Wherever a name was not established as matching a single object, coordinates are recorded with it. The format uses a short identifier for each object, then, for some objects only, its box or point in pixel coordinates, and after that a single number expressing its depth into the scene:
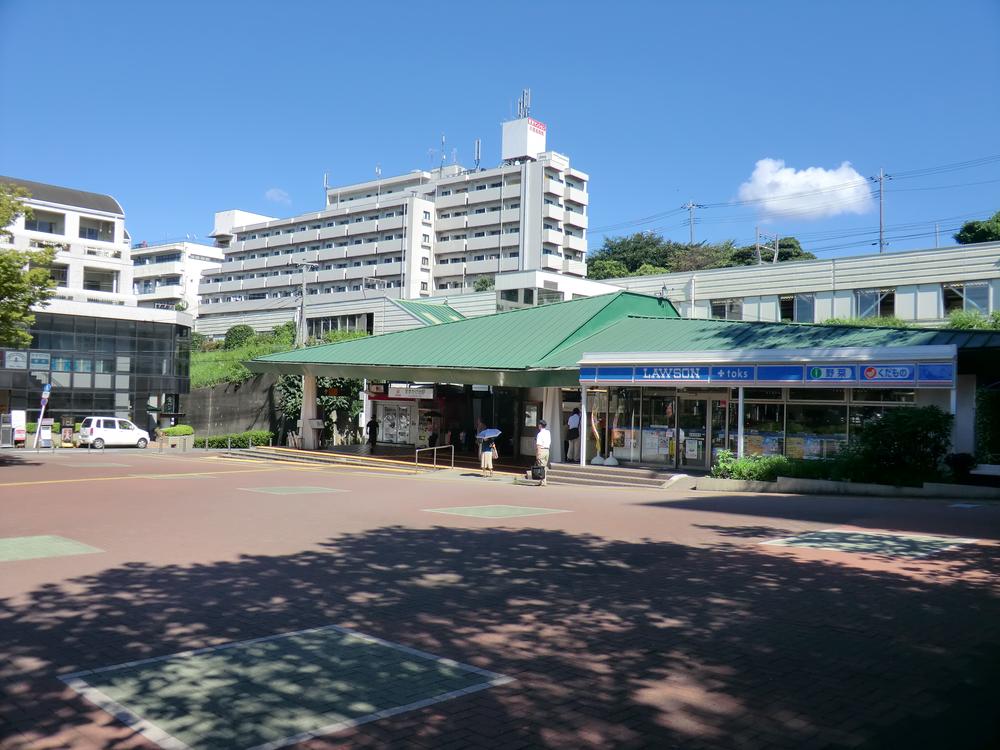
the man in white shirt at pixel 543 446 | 22.14
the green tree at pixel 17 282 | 23.89
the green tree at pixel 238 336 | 67.25
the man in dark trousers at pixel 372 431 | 32.84
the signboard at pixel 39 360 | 43.91
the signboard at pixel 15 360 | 43.16
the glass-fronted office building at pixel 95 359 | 43.97
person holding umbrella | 23.44
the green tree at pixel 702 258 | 67.56
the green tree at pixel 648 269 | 67.64
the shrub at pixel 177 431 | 40.12
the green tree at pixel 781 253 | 69.31
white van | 39.88
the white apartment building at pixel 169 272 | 99.62
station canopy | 19.81
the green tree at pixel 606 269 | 76.44
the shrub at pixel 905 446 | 17.97
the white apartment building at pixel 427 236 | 75.94
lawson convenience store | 19.30
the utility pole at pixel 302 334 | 42.31
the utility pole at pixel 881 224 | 57.50
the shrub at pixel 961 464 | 18.02
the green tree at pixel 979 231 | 53.09
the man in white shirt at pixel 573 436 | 25.17
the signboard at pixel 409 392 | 32.03
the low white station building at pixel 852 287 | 34.69
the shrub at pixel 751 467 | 19.86
